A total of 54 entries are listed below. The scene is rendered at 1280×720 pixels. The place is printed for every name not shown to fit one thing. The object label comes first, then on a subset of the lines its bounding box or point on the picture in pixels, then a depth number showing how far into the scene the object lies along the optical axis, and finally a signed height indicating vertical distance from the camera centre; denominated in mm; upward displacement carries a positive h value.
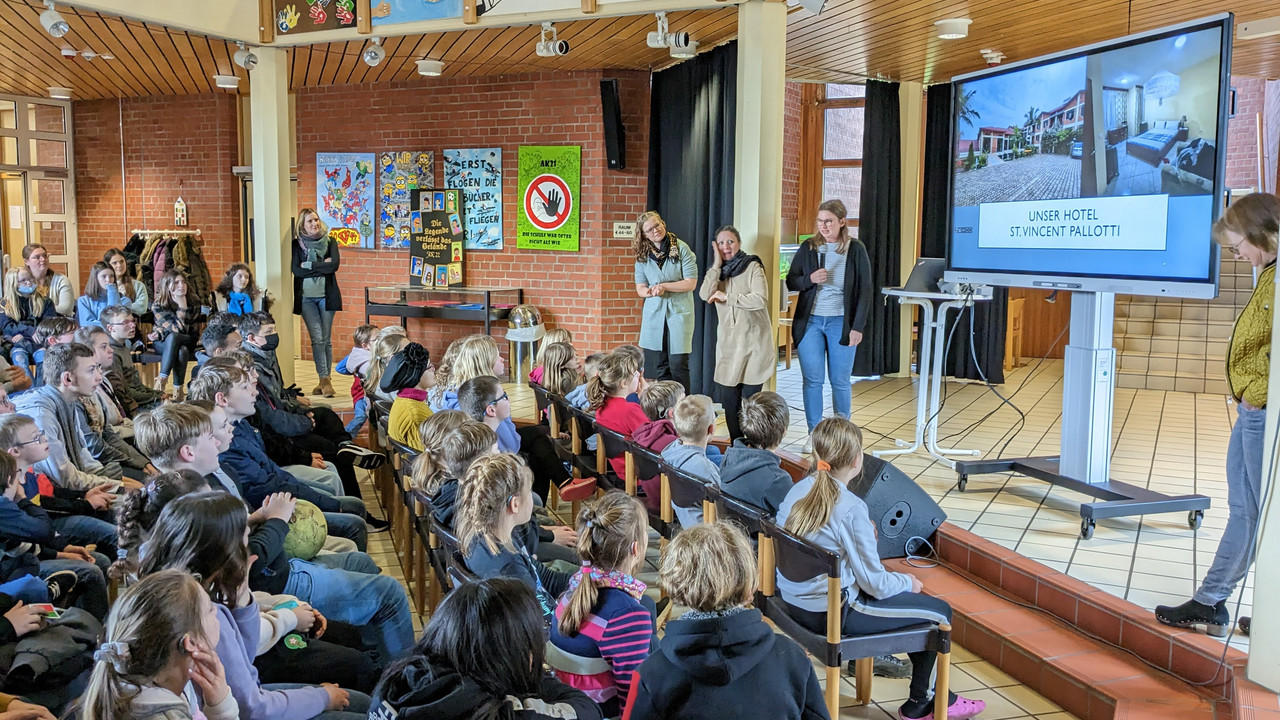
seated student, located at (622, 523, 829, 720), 1891 -769
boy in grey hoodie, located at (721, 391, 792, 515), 3369 -676
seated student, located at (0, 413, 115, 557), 3059 -841
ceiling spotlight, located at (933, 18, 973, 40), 6219 +1542
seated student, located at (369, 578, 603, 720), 1585 -667
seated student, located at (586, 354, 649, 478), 4371 -593
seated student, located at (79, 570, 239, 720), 1547 -648
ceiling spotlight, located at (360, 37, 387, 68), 6965 +1490
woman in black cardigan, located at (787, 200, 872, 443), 5266 -189
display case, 8609 -363
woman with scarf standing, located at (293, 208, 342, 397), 7672 -191
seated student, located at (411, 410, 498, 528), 2980 -613
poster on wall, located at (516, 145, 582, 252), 8594 +586
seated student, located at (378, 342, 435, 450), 4398 -622
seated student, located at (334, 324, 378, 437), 5848 -594
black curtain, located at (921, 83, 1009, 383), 8492 +189
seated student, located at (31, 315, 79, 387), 5016 -374
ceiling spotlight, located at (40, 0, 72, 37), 5945 +1441
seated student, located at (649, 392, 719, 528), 3529 -659
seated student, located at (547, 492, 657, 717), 2283 -827
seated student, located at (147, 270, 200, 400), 7371 -507
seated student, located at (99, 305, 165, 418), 5719 -663
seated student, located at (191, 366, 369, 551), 3615 -728
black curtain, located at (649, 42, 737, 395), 6750 +830
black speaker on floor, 3781 -960
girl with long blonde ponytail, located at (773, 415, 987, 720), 2738 -889
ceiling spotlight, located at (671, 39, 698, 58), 6461 +1427
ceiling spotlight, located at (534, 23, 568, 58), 6430 +1439
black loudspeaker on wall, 8188 +1151
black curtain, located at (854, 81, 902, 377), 8680 +525
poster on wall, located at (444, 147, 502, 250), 8953 +694
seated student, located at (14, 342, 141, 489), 3771 -598
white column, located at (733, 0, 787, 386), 5527 +794
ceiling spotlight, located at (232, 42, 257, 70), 7211 +1490
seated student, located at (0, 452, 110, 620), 2723 -834
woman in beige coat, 5395 -276
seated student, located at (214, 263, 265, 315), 7125 -226
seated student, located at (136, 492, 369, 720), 2047 -662
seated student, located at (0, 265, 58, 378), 7367 -344
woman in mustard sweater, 2965 -437
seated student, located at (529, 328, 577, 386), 5347 -457
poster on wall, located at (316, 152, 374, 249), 9500 +644
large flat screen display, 3756 +456
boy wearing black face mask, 4825 -820
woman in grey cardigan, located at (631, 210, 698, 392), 6172 -151
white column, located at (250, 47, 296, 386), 7355 +549
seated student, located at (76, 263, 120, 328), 7824 -297
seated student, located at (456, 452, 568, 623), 2512 -651
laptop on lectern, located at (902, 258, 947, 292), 5531 -44
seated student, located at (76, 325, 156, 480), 4223 -753
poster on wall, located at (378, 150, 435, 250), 9234 +720
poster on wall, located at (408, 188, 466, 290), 9102 +237
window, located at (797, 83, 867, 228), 11172 +1374
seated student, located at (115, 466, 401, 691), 2373 -944
